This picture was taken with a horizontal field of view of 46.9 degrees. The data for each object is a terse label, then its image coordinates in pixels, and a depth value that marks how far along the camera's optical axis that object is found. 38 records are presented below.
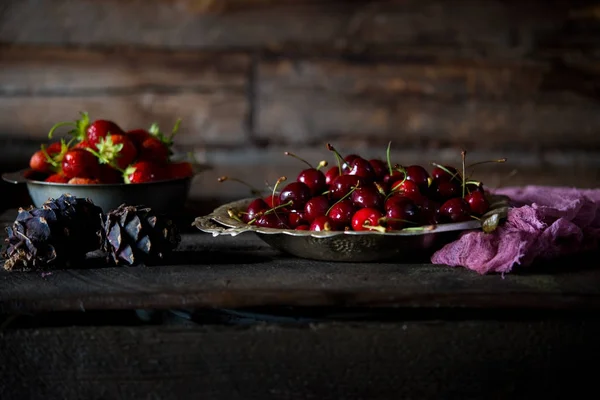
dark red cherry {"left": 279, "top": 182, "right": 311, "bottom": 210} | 1.03
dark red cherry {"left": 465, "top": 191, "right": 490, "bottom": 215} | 1.02
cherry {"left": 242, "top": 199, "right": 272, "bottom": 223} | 1.03
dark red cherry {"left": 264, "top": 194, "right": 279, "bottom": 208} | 1.02
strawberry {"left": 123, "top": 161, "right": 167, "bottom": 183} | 1.21
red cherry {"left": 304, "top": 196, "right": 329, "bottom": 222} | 0.99
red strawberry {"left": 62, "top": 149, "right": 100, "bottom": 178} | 1.19
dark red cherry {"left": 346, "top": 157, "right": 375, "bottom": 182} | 1.06
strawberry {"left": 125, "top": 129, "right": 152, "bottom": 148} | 1.28
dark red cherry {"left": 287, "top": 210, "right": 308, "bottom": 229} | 1.01
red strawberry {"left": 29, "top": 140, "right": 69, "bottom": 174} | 1.24
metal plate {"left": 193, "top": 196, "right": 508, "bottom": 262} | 0.93
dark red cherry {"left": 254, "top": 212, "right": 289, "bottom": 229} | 1.01
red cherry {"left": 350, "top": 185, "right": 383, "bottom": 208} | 0.98
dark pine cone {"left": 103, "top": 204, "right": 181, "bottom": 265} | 0.97
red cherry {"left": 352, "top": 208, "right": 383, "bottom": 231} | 0.93
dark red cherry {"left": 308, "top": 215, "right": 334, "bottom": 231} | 0.94
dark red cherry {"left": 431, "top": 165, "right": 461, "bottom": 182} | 1.09
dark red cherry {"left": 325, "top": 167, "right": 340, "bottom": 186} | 1.08
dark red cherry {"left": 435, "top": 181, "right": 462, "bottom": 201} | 1.05
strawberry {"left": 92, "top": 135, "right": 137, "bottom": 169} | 1.21
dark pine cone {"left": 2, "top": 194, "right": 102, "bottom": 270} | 0.94
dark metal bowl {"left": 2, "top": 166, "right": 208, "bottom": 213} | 1.18
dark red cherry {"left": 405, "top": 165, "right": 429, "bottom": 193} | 1.04
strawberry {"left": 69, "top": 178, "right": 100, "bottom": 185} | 1.18
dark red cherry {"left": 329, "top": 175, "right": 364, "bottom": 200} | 1.02
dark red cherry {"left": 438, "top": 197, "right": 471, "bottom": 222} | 0.99
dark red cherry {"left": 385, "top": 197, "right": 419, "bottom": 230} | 0.93
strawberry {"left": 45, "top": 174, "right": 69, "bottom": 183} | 1.21
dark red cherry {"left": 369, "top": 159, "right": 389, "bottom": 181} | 1.08
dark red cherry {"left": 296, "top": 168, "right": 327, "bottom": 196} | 1.06
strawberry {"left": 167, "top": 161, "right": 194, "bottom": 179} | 1.27
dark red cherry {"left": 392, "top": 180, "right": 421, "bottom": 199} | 0.98
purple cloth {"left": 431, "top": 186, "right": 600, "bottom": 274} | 0.93
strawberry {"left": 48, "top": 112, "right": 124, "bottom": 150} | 1.24
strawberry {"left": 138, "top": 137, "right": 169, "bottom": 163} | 1.27
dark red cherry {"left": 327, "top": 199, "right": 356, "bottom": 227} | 0.97
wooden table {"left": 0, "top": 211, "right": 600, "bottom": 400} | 0.86
